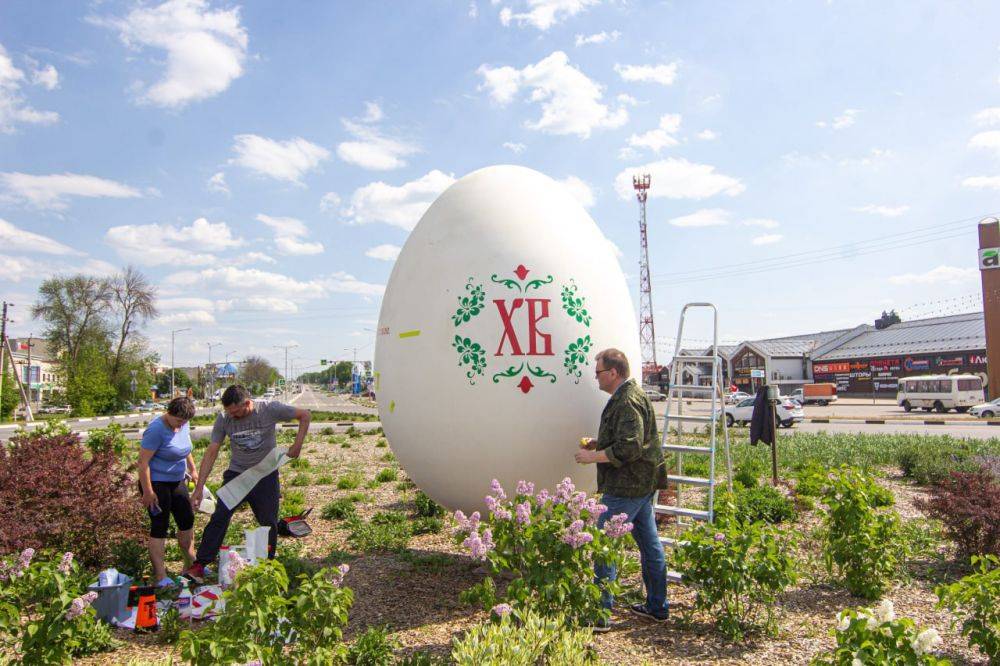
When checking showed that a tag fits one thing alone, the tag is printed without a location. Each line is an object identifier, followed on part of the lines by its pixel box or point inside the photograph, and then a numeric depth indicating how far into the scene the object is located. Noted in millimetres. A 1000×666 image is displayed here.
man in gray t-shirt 5613
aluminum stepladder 5539
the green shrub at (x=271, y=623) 3113
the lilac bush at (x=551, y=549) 3721
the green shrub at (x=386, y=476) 11302
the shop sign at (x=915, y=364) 51312
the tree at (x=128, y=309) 56500
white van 37375
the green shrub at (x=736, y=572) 4363
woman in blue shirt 5527
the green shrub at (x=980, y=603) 3643
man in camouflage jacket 4590
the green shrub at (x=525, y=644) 3289
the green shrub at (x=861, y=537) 5195
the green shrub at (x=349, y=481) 10574
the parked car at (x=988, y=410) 31109
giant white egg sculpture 5285
